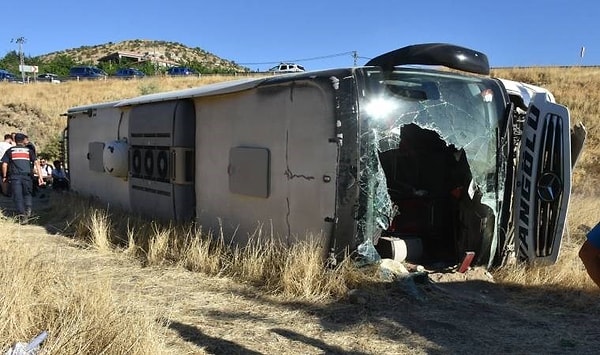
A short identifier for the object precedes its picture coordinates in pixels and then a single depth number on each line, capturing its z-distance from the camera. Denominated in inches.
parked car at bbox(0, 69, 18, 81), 2076.8
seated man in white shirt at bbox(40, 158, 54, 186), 677.3
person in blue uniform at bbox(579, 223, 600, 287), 102.8
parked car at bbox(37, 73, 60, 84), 2000.7
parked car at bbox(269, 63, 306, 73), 1812.4
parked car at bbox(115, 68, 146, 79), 2103.3
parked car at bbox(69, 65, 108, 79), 2125.2
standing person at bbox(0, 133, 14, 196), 536.6
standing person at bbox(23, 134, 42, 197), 443.5
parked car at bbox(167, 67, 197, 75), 2281.6
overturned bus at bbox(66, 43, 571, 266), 230.4
